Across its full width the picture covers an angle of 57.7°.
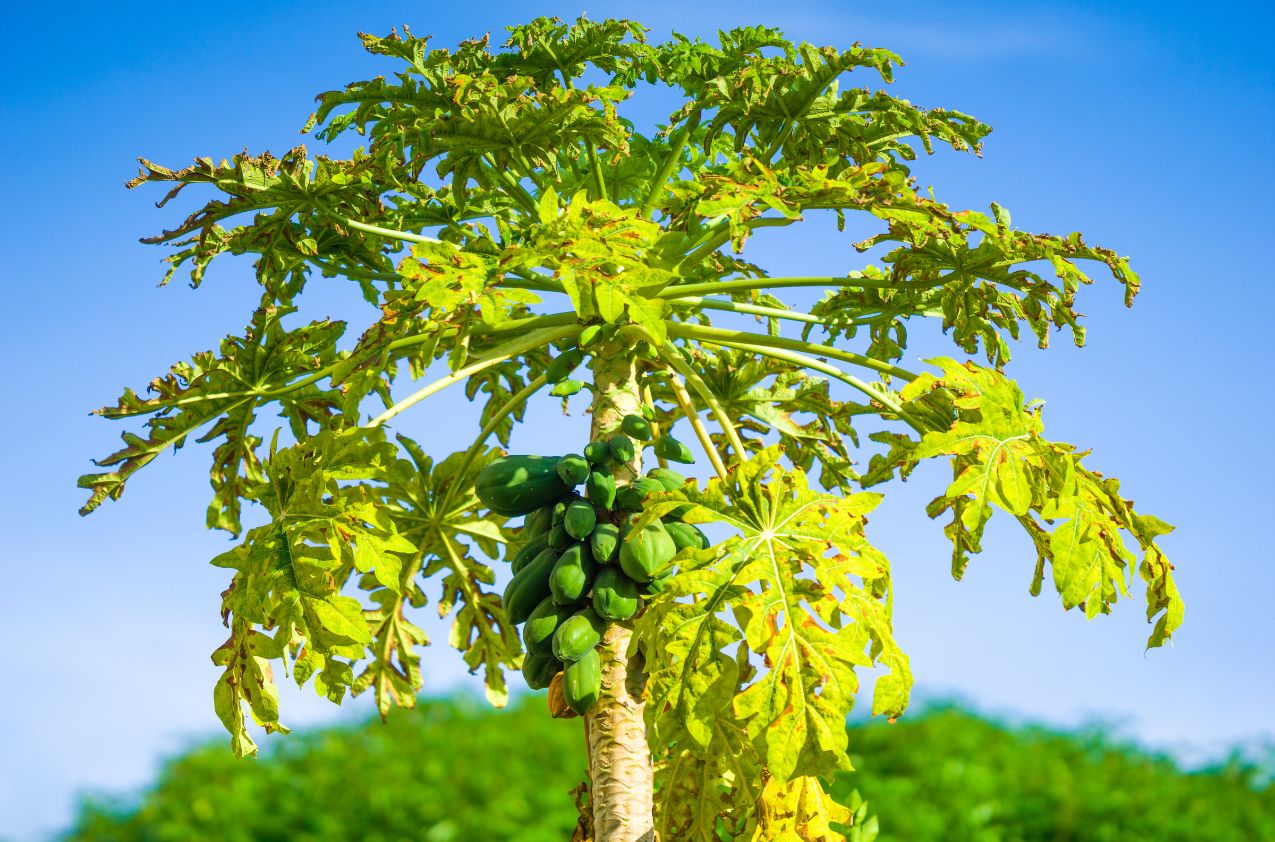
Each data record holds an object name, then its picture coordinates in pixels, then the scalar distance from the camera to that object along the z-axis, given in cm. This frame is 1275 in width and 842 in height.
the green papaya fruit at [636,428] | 306
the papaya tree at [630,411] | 257
